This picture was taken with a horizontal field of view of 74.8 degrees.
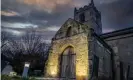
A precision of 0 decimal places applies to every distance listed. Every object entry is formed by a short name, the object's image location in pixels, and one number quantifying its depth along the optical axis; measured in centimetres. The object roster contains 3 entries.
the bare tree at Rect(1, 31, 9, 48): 2165
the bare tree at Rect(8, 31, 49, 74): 1564
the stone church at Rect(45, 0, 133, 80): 709
